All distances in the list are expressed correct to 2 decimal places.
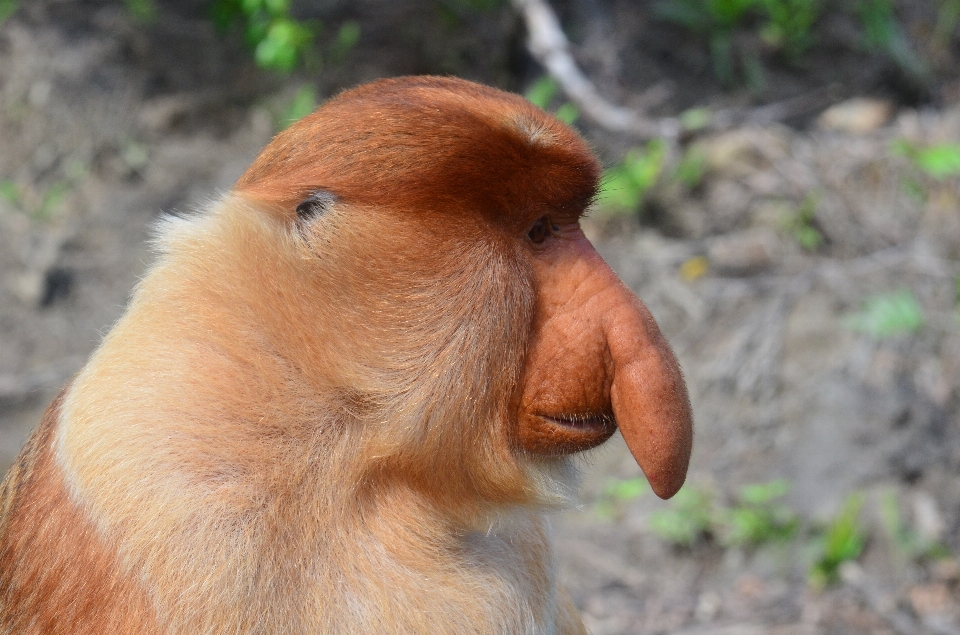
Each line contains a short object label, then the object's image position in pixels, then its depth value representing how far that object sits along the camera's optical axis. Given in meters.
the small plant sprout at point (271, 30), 13.52
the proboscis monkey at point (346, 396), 3.80
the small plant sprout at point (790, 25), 17.05
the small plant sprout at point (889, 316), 10.48
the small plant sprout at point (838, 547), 8.82
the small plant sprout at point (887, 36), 15.93
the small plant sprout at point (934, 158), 12.22
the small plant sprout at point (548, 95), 14.73
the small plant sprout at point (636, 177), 13.85
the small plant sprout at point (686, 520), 9.66
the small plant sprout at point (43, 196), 14.28
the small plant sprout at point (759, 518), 9.42
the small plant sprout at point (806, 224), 12.48
